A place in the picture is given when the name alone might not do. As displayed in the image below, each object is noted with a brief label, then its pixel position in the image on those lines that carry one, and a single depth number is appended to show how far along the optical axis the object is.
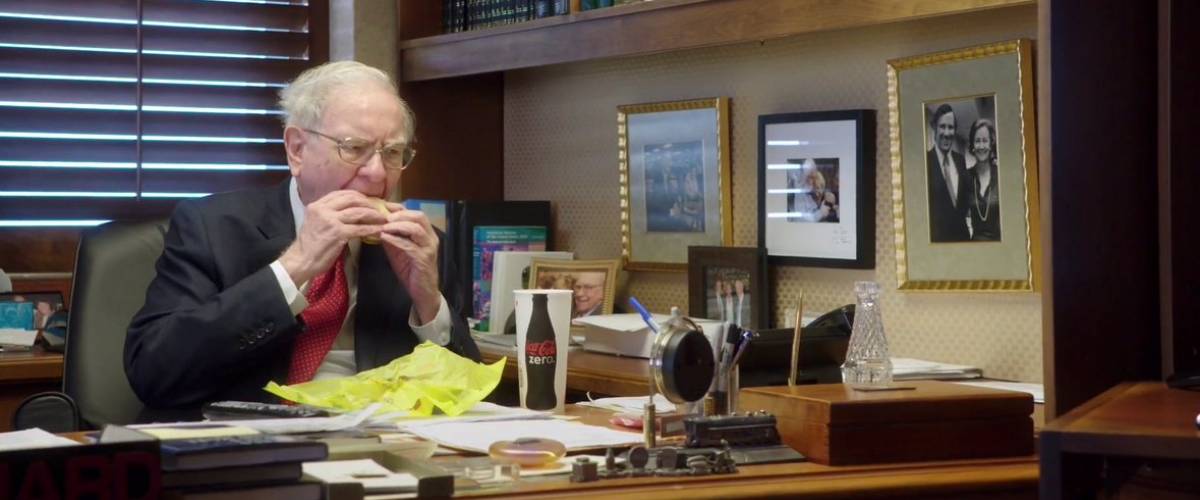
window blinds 3.50
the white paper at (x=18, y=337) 3.24
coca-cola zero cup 2.12
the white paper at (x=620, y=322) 2.97
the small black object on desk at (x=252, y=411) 1.86
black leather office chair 2.45
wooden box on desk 1.64
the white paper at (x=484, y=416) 1.91
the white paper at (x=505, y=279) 3.52
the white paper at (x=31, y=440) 1.27
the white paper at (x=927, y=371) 2.57
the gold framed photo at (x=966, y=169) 2.62
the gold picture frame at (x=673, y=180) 3.31
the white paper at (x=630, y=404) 2.09
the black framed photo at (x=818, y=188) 2.94
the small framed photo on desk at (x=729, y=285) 3.13
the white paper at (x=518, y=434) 1.72
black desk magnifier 1.77
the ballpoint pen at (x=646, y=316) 1.92
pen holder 1.87
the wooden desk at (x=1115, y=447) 1.14
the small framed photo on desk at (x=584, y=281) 3.48
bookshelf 2.63
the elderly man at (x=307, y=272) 2.31
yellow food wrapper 2.02
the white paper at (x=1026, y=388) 2.39
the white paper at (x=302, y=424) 1.70
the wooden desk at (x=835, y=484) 1.46
